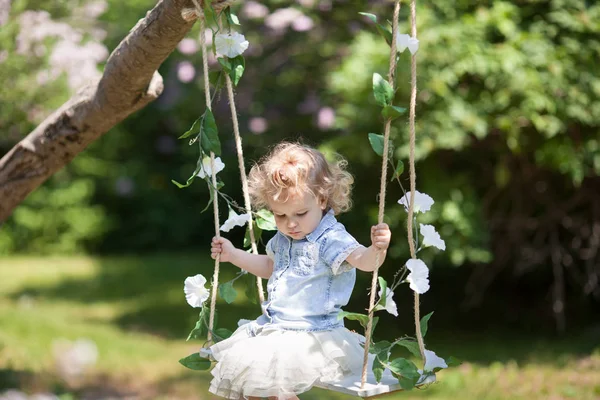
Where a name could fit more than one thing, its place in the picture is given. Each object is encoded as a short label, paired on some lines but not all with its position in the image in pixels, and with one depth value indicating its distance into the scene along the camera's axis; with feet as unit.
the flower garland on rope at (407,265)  7.80
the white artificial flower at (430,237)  8.14
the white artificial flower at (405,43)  7.85
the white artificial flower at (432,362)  8.16
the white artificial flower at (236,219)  9.39
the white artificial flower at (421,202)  8.29
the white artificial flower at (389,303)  8.04
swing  7.73
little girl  8.16
